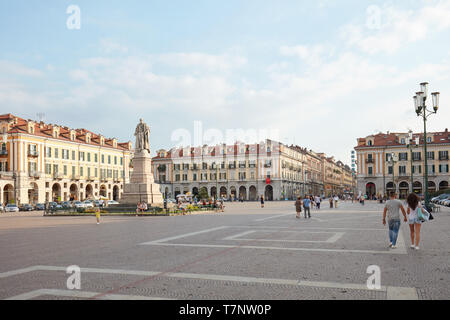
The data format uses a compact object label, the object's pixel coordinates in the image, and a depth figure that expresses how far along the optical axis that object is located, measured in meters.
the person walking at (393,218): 10.83
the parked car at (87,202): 53.03
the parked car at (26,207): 51.69
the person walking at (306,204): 24.75
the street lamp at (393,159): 46.22
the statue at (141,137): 34.31
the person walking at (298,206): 24.75
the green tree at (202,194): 51.85
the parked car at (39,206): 53.43
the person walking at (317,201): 40.24
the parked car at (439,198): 46.62
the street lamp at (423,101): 21.64
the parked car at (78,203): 52.35
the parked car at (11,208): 49.38
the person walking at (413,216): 10.85
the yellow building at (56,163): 57.78
